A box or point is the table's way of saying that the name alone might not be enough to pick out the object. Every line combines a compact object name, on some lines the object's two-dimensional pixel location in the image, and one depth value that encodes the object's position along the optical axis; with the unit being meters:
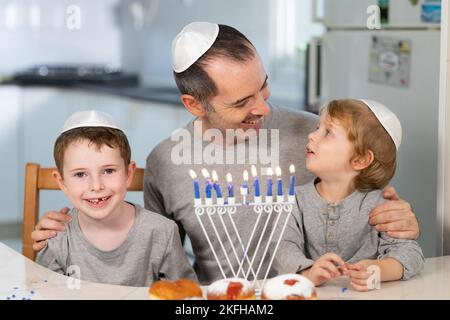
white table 2.67
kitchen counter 4.09
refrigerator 3.56
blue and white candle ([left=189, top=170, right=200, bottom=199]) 2.67
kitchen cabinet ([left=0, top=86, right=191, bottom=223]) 3.93
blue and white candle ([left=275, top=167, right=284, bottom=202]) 2.83
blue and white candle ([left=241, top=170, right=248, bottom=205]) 2.64
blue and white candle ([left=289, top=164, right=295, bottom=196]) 2.75
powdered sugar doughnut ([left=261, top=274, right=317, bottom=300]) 2.54
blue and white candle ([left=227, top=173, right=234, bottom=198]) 2.69
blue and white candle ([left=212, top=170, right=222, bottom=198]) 2.72
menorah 2.80
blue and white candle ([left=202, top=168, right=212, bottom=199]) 2.73
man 2.88
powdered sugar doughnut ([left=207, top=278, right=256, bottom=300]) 2.55
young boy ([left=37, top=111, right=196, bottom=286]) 2.77
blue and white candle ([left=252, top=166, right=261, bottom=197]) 2.71
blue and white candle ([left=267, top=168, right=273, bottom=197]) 2.72
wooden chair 2.99
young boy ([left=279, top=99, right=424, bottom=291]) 2.81
